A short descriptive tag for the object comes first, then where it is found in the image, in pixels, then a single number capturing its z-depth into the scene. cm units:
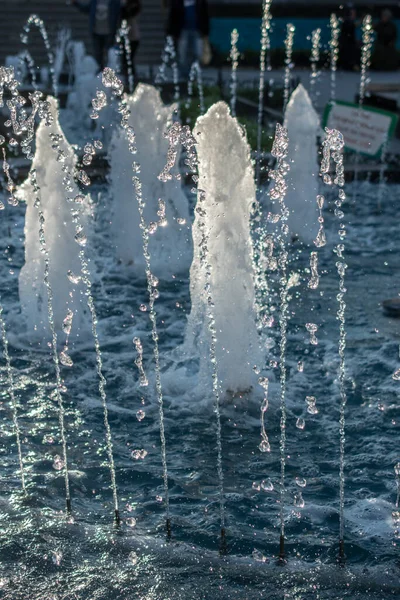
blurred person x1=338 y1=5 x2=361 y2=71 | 4070
